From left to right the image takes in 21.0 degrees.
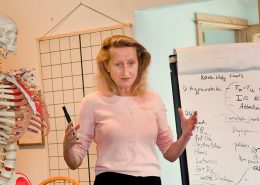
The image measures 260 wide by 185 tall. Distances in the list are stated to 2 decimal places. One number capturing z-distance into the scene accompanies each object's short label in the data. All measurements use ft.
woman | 9.08
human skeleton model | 8.14
